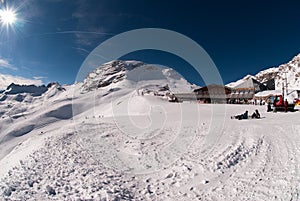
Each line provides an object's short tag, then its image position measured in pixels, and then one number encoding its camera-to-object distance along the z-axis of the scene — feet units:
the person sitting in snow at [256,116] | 50.51
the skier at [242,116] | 49.57
